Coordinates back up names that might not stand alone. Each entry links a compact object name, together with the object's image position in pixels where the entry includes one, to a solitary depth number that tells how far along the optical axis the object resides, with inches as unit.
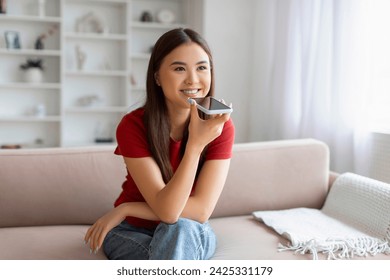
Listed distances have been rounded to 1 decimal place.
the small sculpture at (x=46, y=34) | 181.7
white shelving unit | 181.9
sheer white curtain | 111.9
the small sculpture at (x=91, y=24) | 187.2
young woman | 54.2
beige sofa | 67.1
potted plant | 179.0
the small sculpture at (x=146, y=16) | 191.0
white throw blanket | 66.1
